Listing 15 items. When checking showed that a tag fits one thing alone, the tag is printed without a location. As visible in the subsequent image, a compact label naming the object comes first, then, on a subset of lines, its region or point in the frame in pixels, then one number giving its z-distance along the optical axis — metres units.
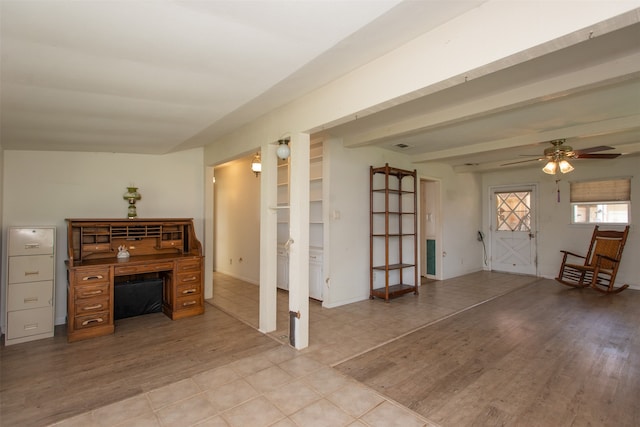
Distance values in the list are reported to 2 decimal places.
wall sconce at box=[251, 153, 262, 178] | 4.52
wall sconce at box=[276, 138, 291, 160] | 3.17
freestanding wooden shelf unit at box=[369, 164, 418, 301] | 4.93
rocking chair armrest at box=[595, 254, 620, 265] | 5.23
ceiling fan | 4.02
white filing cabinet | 3.15
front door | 6.90
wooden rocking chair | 5.32
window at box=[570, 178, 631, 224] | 5.77
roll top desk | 3.27
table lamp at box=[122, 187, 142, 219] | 4.14
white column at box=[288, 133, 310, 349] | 3.02
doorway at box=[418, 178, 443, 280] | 6.43
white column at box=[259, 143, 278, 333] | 3.42
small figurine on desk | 3.81
